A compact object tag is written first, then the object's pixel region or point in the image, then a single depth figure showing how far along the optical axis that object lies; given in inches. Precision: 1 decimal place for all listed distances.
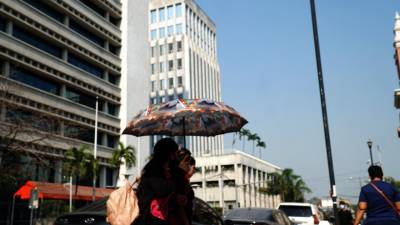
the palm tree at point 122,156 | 1966.0
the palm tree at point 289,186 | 3420.3
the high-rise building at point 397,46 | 1562.5
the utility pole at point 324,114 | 458.9
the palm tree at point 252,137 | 4224.2
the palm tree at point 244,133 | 4202.8
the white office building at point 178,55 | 3799.2
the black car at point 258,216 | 408.8
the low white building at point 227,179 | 3312.0
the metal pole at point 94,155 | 1712.1
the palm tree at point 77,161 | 1612.9
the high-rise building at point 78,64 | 1636.3
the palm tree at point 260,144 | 4259.4
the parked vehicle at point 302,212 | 659.4
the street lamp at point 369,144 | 1374.0
